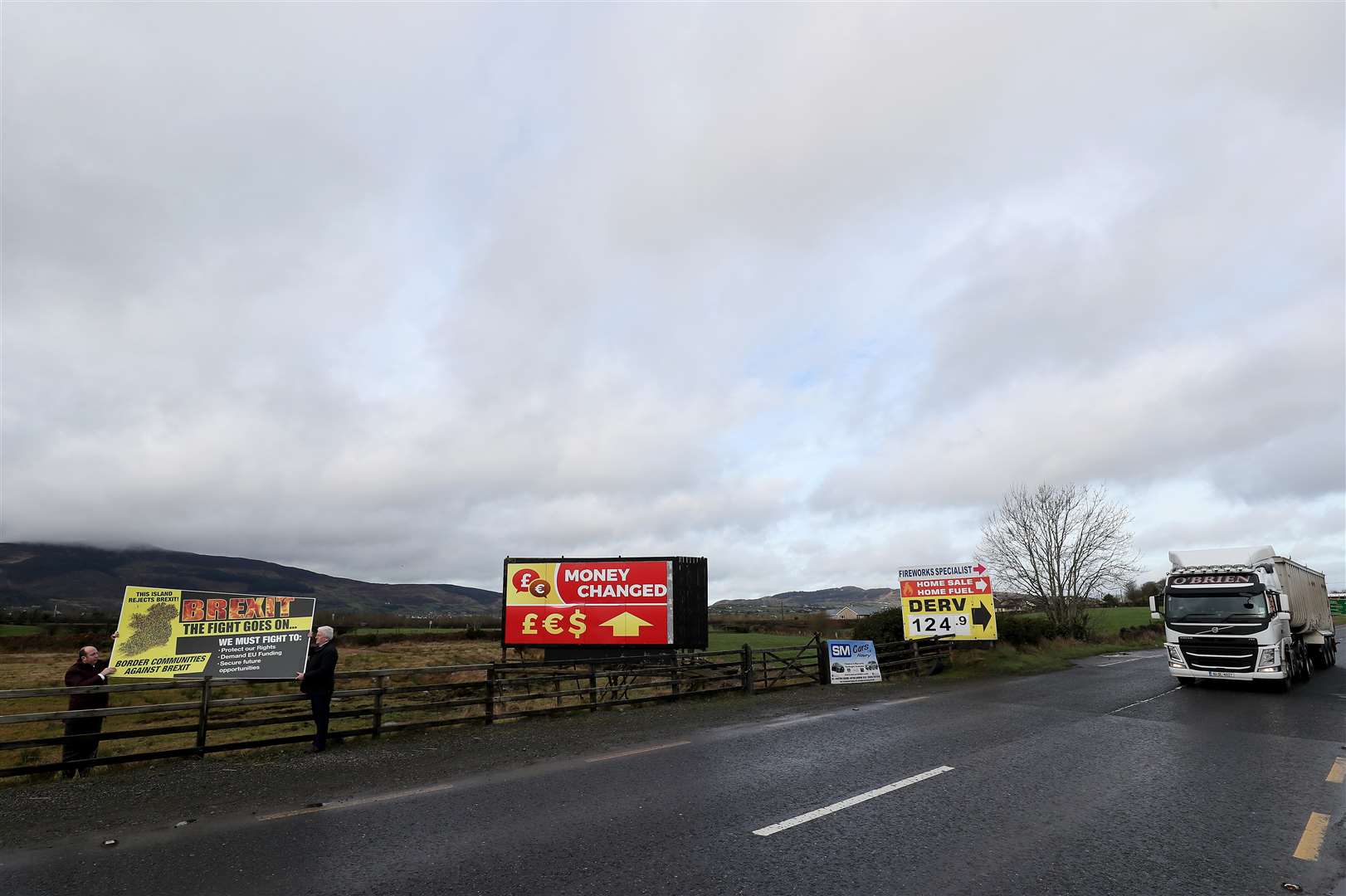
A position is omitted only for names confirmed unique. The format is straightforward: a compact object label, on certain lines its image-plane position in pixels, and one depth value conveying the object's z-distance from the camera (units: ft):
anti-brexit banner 50.21
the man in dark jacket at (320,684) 38.81
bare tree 158.81
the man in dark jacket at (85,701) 34.65
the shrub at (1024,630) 111.96
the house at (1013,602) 170.30
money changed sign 77.25
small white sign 73.72
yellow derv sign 86.48
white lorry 58.54
